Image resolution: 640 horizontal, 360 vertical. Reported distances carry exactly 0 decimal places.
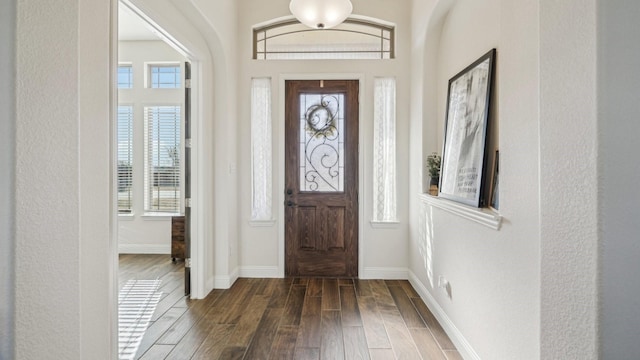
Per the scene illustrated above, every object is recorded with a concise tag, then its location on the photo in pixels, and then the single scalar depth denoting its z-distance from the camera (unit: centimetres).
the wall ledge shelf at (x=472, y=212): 177
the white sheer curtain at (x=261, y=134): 385
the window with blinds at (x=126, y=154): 505
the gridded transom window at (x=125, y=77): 510
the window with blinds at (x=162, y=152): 505
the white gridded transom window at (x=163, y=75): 514
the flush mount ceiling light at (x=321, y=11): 256
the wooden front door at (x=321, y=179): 383
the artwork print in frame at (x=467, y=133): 208
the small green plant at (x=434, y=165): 307
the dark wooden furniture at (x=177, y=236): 448
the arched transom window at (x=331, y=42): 392
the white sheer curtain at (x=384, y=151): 379
